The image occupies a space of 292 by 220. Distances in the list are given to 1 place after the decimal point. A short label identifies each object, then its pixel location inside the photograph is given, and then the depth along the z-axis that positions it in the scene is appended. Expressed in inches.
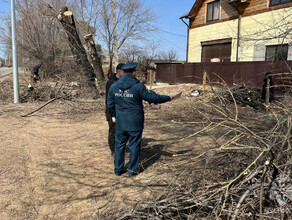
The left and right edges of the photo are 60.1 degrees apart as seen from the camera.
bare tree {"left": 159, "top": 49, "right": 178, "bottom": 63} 1464.1
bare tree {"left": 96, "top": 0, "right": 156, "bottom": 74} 668.1
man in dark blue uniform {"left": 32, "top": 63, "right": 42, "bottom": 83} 498.6
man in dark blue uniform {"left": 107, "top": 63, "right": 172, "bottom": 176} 139.3
